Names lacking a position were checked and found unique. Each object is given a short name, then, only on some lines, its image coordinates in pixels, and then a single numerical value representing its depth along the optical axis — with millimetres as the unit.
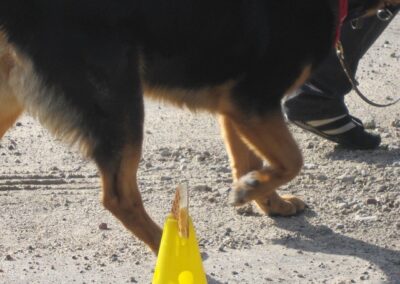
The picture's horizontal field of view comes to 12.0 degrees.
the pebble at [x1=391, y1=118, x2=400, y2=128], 11780
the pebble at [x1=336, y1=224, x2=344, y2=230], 9087
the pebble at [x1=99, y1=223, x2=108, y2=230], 9001
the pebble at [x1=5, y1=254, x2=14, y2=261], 8392
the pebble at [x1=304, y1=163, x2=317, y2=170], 10465
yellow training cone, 7034
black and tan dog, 7692
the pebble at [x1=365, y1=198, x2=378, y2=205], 9541
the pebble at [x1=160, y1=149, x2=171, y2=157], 10808
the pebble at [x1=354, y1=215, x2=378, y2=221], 9212
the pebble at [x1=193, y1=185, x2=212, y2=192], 9911
